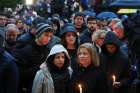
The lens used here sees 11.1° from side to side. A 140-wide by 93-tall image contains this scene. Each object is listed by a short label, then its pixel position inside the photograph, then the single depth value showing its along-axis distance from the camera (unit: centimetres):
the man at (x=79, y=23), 1573
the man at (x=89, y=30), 1361
